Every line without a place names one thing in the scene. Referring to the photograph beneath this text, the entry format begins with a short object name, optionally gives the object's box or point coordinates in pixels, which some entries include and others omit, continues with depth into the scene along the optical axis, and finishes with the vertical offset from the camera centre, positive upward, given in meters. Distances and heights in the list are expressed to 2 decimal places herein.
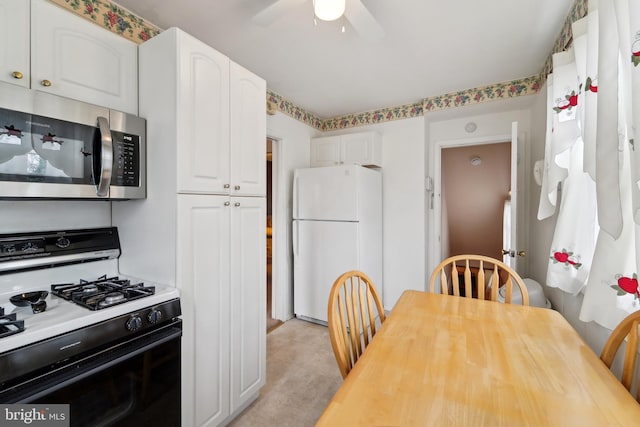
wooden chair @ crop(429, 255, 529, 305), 1.60 -0.40
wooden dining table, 0.68 -0.48
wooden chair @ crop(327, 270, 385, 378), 1.04 -0.45
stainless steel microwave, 1.10 +0.28
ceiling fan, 1.42 +1.03
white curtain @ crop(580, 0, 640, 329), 0.89 +0.18
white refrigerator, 2.90 -0.18
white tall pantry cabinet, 1.40 -0.01
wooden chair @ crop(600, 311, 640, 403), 0.87 -0.41
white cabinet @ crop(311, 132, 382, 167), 3.30 +0.76
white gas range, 0.93 -0.43
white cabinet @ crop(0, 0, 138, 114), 1.17 +0.72
